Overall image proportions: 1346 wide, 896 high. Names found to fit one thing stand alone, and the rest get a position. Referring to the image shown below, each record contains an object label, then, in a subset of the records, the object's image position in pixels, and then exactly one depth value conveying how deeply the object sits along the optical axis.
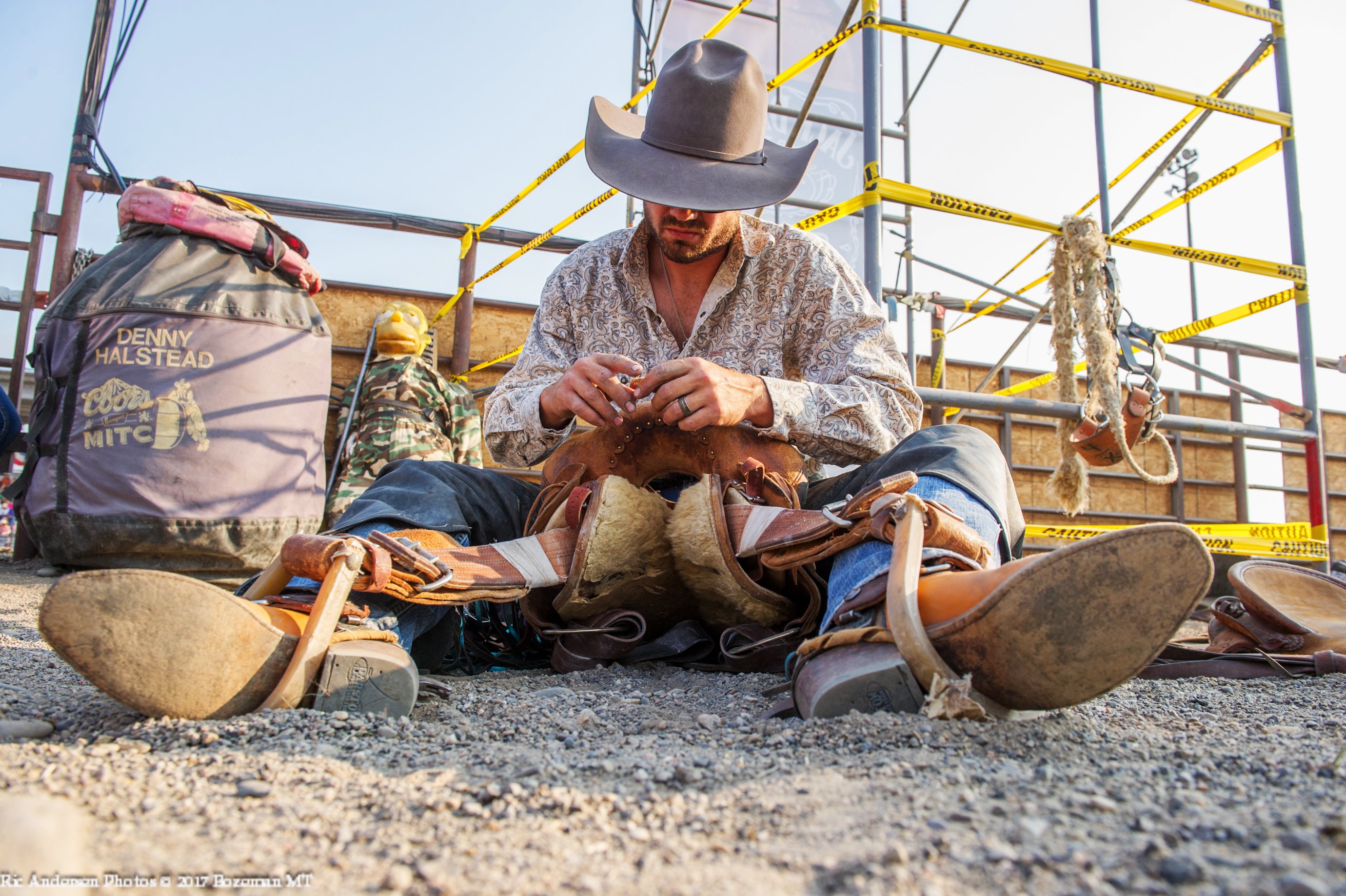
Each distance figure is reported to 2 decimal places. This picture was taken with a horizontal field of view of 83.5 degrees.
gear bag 2.75
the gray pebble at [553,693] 1.12
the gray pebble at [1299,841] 0.49
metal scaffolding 2.50
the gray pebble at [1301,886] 0.42
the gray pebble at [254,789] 0.63
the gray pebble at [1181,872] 0.45
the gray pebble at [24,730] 0.84
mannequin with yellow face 3.91
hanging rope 2.56
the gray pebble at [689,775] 0.67
